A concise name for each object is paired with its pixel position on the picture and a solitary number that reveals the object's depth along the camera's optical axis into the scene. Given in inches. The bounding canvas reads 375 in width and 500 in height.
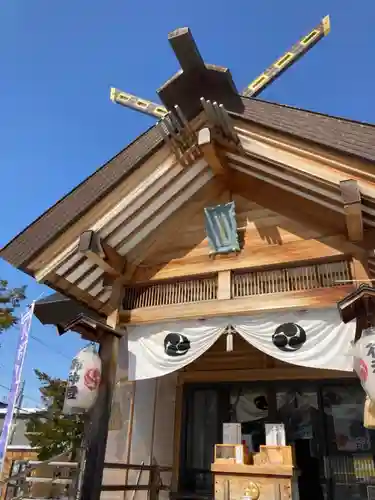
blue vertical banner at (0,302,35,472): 334.3
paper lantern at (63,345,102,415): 216.8
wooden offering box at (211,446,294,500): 225.1
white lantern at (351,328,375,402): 161.6
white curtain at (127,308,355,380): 201.2
